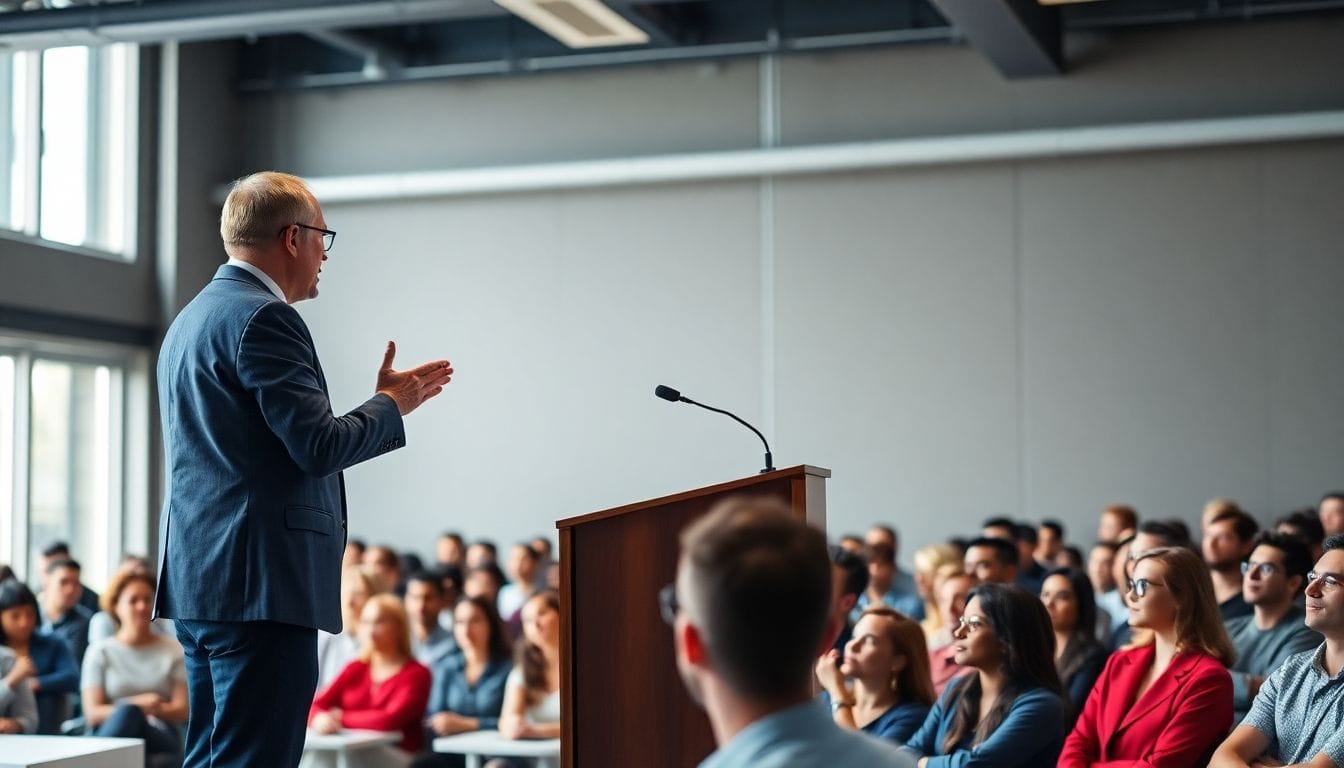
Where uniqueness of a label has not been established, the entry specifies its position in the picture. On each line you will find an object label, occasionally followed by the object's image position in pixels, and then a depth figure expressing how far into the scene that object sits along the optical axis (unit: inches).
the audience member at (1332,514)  277.4
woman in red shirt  225.9
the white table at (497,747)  203.3
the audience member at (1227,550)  207.2
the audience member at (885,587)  260.8
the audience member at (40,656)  248.4
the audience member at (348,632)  253.8
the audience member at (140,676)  230.4
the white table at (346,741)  209.6
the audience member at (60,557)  289.6
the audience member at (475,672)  231.3
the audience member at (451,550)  357.7
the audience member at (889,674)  160.6
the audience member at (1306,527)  246.7
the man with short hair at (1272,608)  173.0
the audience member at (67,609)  271.4
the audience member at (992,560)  229.9
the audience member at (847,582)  174.6
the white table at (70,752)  137.3
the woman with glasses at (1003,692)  144.5
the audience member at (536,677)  215.3
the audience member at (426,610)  252.7
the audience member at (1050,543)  310.2
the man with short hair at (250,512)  96.0
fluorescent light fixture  283.4
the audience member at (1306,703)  134.6
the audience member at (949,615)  197.9
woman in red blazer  140.5
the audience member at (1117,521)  314.0
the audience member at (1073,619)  178.7
